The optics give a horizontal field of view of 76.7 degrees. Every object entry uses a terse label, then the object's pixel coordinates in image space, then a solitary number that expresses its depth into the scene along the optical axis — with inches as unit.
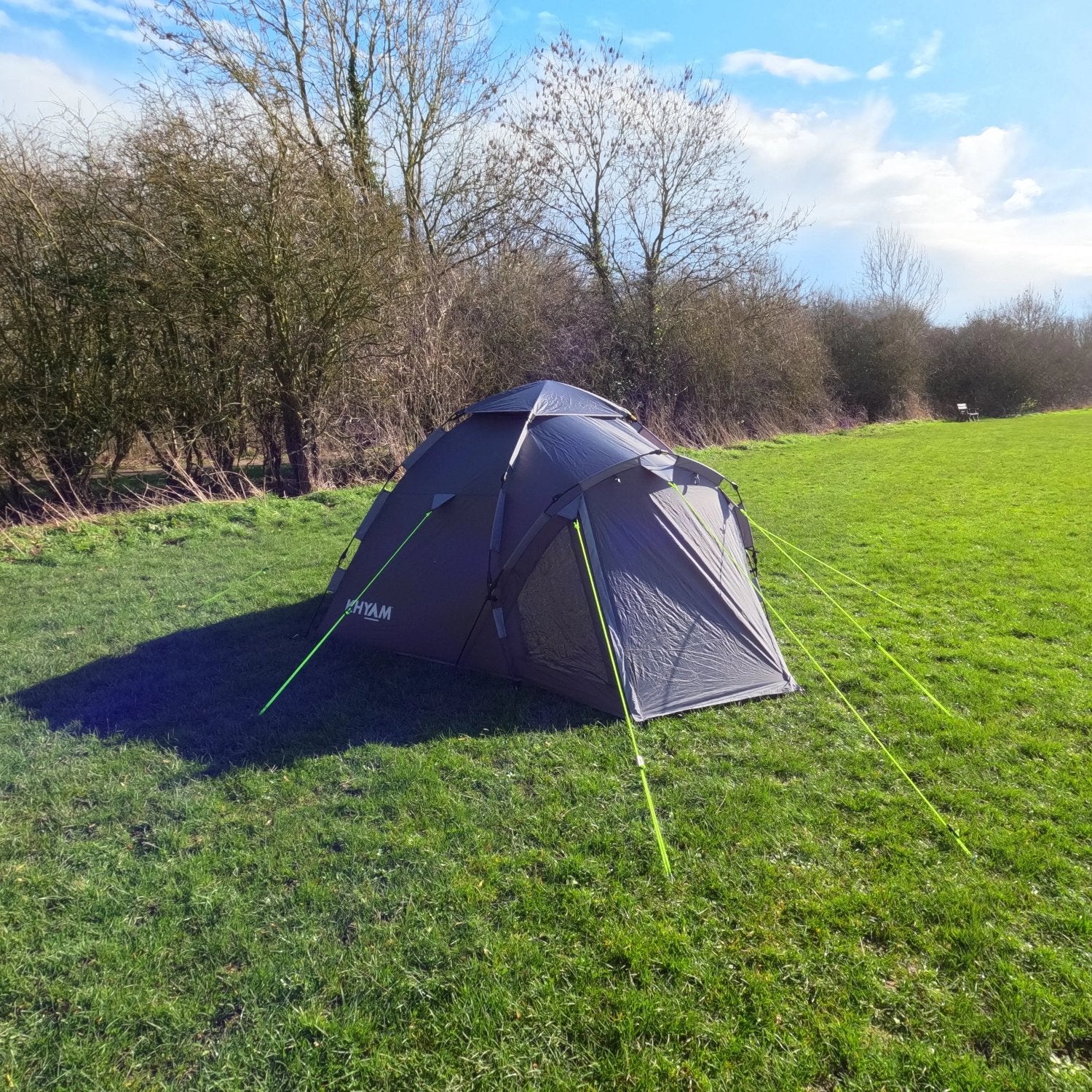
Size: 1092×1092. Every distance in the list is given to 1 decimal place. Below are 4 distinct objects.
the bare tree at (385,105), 439.5
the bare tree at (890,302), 1141.1
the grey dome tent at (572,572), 158.2
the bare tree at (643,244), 692.1
